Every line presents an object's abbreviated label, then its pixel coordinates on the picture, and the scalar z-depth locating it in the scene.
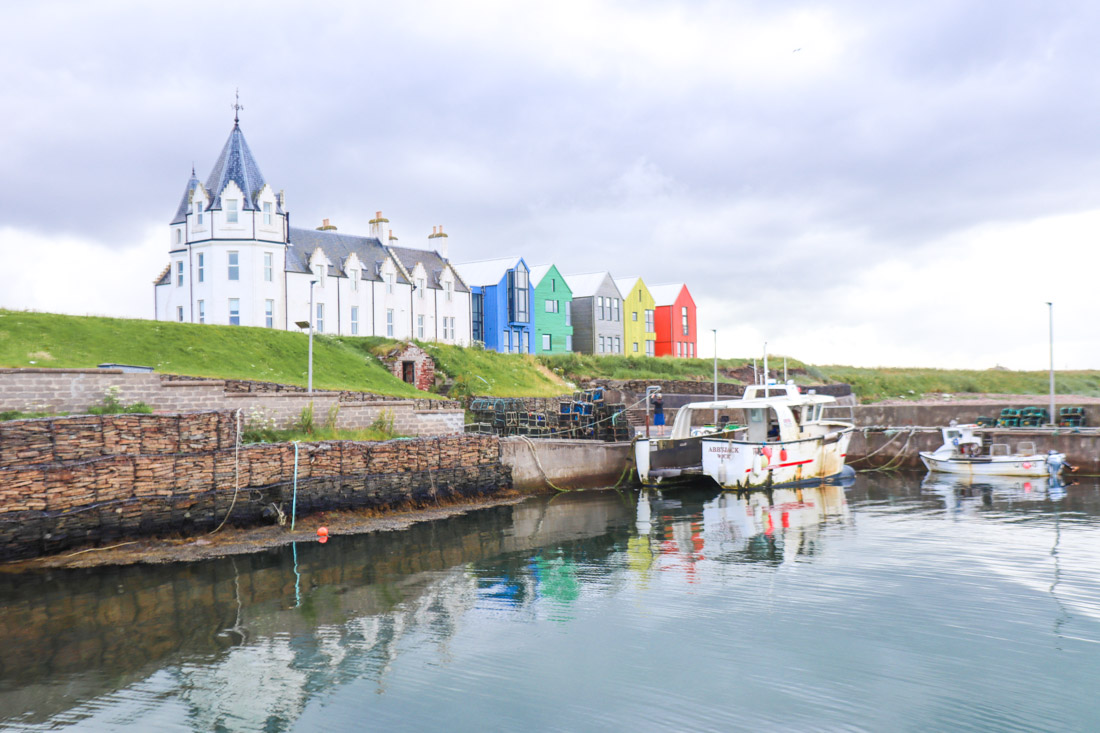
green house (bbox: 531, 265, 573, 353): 57.00
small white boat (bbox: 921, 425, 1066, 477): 28.81
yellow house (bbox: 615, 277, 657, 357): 62.75
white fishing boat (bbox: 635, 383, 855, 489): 27.64
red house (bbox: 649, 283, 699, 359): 65.38
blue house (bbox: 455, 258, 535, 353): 54.28
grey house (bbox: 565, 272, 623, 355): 59.88
